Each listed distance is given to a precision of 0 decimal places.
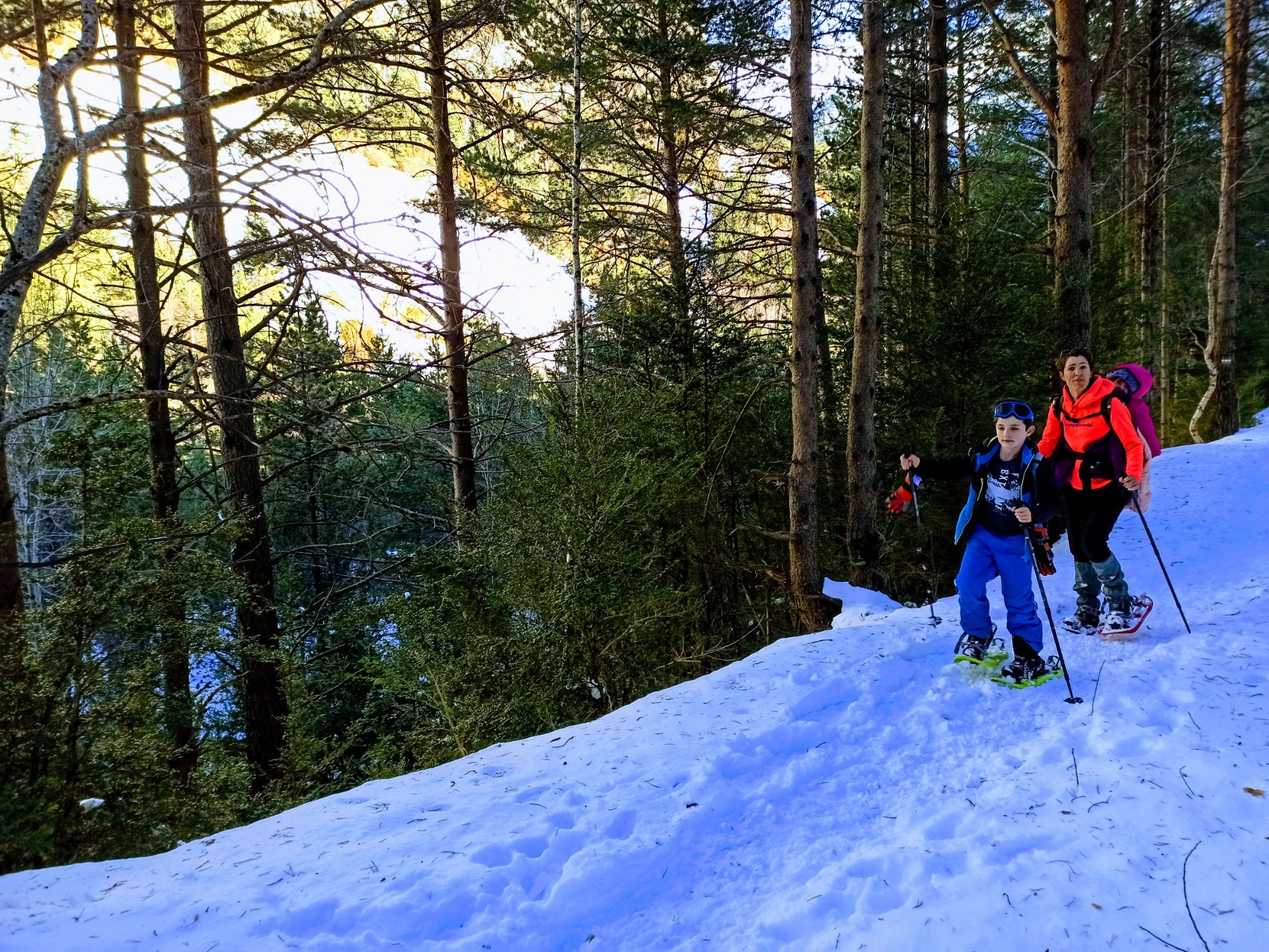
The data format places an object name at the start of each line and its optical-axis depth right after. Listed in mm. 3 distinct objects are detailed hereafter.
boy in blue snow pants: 4129
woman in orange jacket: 4496
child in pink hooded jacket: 4504
